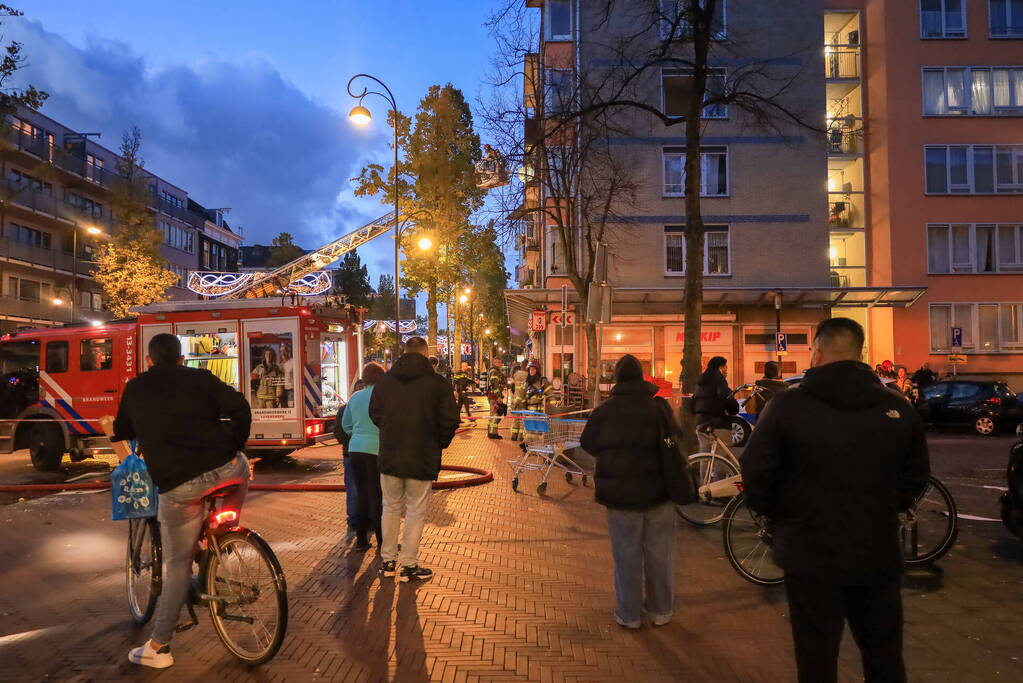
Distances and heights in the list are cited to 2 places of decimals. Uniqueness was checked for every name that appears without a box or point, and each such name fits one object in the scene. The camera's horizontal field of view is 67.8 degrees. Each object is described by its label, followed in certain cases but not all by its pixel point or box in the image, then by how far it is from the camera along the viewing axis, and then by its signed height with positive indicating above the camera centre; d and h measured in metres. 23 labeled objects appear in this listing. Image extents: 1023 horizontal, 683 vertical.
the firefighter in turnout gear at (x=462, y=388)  22.69 -1.14
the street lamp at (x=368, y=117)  20.97 +6.47
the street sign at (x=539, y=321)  24.00 +0.91
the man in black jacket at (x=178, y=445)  4.40 -0.54
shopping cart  10.40 -1.29
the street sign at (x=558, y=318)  22.23 +1.02
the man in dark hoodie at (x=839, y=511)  3.01 -0.66
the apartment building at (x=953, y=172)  28.33 +6.56
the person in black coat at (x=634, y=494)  5.01 -0.95
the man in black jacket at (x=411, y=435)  6.16 -0.68
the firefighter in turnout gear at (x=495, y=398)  18.39 -1.38
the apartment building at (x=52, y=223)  39.16 +7.27
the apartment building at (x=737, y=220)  27.59 +4.68
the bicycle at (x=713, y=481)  7.61 -1.37
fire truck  13.41 -0.28
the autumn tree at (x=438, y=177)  29.83 +6.87
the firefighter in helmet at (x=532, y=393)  17.83 -1.12
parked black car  18.84 -1.52
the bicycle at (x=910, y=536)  6.16 -1.59
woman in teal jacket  7.20 -1.02
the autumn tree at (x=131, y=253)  33.78 +4.52
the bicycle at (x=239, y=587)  4.41 -1.40
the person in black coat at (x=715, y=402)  8.94 -0.64
